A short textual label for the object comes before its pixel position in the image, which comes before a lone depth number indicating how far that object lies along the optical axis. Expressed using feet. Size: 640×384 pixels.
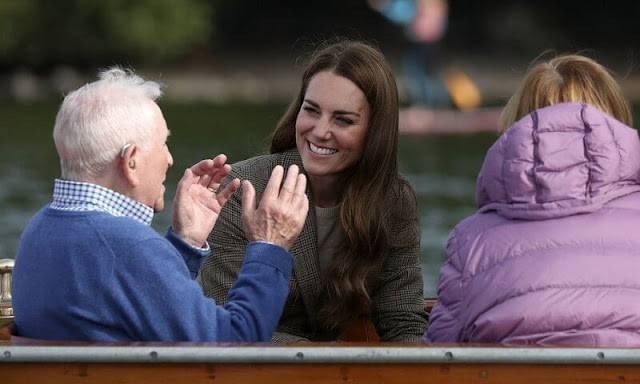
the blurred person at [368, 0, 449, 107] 215.51
